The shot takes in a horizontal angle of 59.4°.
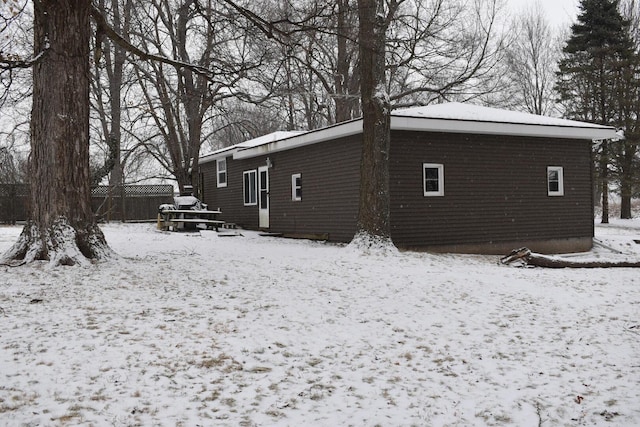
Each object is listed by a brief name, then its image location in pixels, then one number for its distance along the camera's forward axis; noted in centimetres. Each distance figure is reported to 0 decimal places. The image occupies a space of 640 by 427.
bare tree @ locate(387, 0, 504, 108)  2097
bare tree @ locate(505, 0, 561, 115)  3706
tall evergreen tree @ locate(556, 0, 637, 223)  2884
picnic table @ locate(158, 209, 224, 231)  1798
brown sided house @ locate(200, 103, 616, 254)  1444
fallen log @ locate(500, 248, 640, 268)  1145
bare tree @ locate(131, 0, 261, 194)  2172
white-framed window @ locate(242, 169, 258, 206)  2086
